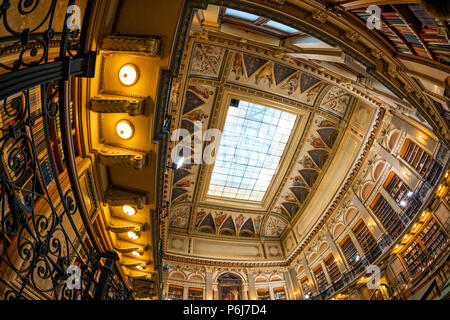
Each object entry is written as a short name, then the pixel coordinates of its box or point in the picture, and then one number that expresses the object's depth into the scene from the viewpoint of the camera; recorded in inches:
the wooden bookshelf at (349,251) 441.1
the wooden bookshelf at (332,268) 471.9
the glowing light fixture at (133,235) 248.1
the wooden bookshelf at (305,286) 535.4
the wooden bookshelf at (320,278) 496.3
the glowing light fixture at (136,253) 281.3
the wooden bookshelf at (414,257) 315.6
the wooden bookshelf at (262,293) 568.4
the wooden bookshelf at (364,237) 414.6
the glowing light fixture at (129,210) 222.2
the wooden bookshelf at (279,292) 573.6
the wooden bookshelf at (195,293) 542.5
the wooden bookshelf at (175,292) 528.4
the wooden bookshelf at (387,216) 367.6
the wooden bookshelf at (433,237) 295.0
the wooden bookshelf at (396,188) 372.5
